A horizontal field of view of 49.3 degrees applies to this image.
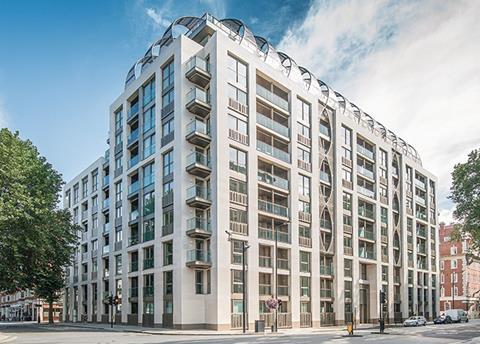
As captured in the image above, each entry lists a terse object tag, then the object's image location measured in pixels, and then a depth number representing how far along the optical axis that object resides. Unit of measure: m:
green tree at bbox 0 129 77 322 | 35.06
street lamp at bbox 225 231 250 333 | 37.75
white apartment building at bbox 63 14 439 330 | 43.22
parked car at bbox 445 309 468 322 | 67.17
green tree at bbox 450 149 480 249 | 44.59
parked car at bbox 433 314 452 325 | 65.69
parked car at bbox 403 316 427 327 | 57.94
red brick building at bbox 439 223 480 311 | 102.88
